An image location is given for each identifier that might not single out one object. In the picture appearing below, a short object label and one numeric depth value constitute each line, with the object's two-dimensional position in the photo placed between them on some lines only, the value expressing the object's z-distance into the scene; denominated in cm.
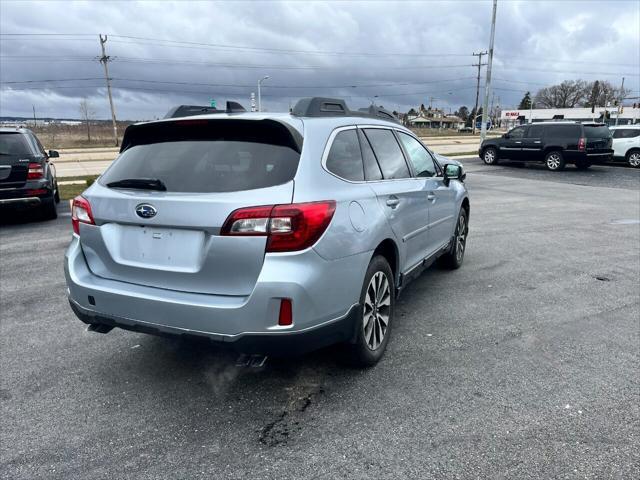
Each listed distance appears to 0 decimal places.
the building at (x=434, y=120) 13542
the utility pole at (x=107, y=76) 5403
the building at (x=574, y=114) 8094
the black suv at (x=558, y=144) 2002
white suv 2186
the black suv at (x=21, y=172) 812
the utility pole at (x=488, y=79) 2830
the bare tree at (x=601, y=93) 10421
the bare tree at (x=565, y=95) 10881
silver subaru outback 262
